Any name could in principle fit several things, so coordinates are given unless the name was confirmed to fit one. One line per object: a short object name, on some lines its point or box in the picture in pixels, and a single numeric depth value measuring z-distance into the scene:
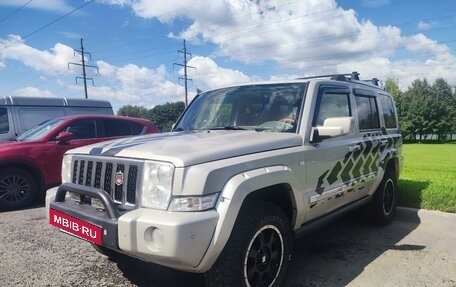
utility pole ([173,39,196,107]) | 43.97
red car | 6.99
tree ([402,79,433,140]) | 72.00
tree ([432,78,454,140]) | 72.31
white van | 9.88
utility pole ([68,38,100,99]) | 41.31
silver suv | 2.75
